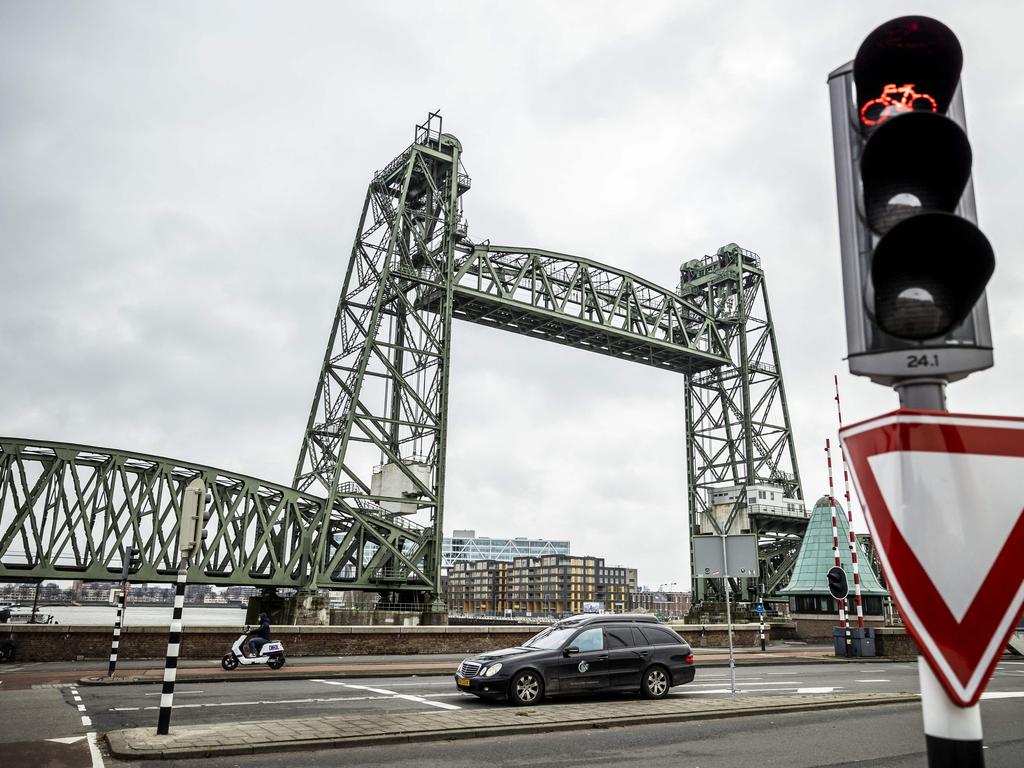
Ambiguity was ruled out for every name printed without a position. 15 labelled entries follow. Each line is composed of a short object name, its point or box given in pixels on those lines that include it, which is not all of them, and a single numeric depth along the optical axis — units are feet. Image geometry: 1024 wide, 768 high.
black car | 45.21
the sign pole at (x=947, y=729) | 6.97
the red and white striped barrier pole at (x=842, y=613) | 84.22
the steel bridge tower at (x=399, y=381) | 137.80
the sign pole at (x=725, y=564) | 51.60
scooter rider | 66.59
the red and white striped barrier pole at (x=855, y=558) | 80.18
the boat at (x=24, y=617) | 86.22
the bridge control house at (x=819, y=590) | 129.49
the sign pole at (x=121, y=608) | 59.21
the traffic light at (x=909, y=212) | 7.80
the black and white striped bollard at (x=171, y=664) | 32.12
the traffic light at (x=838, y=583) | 79.41
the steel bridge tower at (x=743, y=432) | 191.11
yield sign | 7.34
